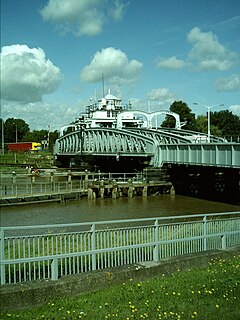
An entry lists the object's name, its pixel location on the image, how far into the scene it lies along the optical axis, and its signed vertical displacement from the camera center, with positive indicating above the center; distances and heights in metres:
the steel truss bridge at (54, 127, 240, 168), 41.78 +1.48
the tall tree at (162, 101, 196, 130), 120.00 +12.41
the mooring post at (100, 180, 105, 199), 50.03 -3.69
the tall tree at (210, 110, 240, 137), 142.45 +12.00
